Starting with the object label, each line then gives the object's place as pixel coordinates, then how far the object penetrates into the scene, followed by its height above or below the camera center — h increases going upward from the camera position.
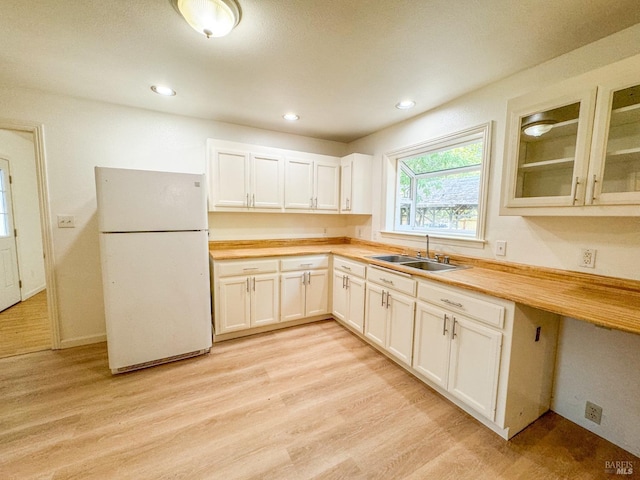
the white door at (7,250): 3.37 -0.50
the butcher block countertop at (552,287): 1.19 -0.39
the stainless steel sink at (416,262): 2.35 -0.40
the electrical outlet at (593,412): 1.58 -1.15
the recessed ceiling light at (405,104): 2.41 +1.10
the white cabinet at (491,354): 1.50 -0.83
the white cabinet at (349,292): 2.64 -0.79
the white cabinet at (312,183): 3.20 +0.45
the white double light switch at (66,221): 2.43 -0.07
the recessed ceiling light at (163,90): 2.20 +1.08
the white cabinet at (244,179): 2.79 +0.42
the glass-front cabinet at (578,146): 1.32 +0.44
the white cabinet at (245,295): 2.62 -0.81
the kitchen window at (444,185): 2.26 +0.37
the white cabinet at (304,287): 2.90 -0.79
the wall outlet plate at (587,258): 1.60 -0.21
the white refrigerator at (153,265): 2.05 -0.42
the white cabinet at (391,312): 2.10 -0.80
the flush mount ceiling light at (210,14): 1.28 +1.03
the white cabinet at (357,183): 3.30 +0.47
